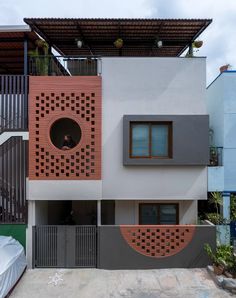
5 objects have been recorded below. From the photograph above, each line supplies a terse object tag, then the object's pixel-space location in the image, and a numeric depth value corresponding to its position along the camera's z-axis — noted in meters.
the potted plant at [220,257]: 9.00
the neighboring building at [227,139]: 11.18
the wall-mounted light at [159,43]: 11.13
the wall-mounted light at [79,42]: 11.18
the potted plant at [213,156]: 11.18
